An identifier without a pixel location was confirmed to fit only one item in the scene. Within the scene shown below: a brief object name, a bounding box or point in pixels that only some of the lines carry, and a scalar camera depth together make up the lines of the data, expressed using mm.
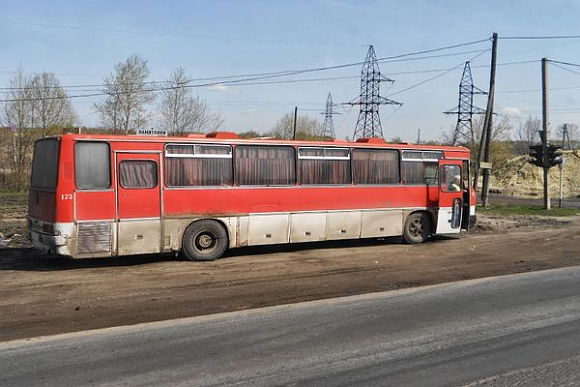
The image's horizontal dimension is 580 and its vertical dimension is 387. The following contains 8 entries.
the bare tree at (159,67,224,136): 39719
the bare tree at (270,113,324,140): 60988
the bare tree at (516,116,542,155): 113431
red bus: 10805
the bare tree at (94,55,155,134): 38781
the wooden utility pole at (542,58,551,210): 26969
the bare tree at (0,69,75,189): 39250
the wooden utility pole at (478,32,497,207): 27469
